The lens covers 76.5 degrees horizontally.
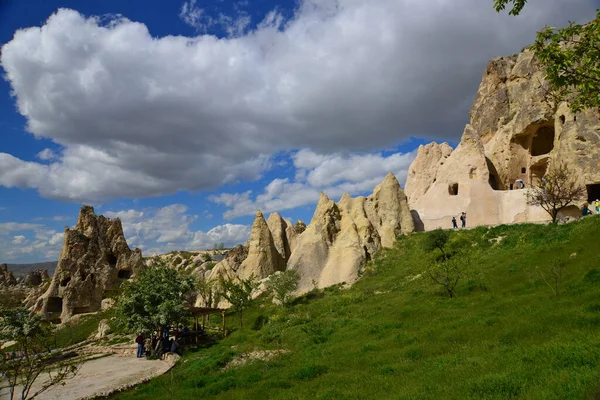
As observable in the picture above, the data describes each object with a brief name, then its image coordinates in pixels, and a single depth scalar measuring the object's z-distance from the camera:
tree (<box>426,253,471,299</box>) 20.31
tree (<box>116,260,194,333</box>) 25.11
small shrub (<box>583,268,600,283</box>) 14.38
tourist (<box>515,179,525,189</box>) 44.50
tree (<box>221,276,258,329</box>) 29.89
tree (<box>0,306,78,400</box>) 9.53
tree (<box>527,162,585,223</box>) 30.74
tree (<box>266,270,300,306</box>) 31.51
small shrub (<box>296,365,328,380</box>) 12.92
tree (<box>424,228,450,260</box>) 30.75
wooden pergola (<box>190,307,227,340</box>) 28.72
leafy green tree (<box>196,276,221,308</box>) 39.78
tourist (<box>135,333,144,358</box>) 26.05
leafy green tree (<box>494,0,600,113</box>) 6.86
